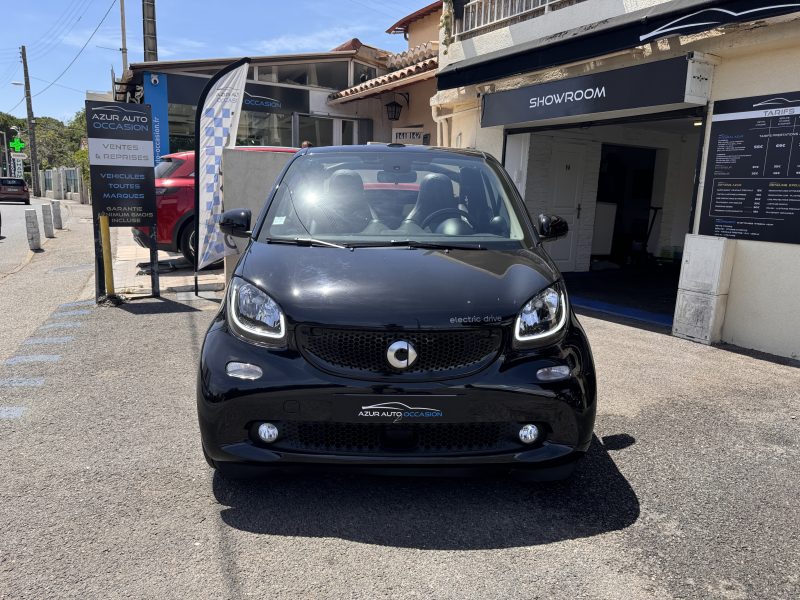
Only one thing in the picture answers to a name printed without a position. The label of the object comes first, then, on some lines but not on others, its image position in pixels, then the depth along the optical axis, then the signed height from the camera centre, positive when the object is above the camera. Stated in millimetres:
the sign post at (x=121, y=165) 6973 +72
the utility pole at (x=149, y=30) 17453 +4038
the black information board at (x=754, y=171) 5434 +209
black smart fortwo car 2514 -784
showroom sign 6148 +1080
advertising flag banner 7637 +409
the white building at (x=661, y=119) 5539 +860
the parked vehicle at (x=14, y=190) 33312 -1208
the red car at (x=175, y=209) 9289 -527
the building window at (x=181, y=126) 15461 +1197
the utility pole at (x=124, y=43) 25391 +5462
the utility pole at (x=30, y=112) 38619 +3549
